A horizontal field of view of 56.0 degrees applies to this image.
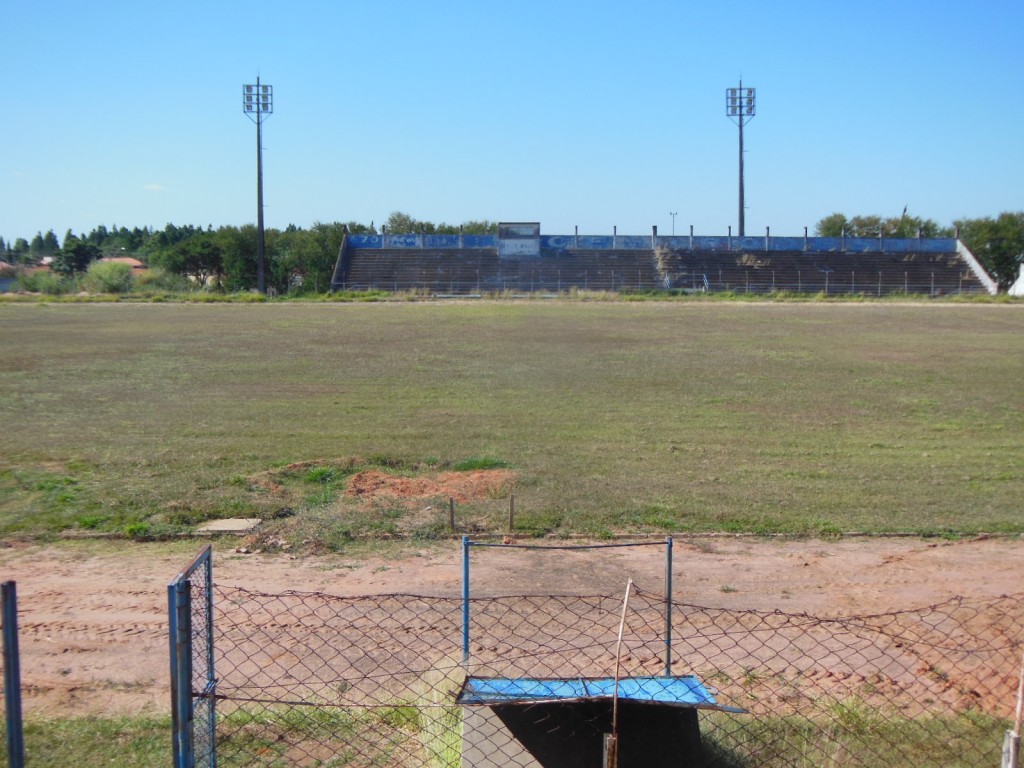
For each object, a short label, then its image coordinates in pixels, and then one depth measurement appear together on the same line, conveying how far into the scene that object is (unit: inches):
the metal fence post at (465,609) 275.6
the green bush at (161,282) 3011.8
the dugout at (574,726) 206.5
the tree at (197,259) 3609.7
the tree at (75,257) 4202.8
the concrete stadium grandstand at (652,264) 2925.7
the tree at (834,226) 4408.5
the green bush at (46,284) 2970.0
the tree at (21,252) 6094.5
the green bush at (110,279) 2967.5
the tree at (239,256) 3479.3
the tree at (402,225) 4808.1
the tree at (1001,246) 3555.6
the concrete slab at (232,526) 446.3
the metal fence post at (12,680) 161.8
